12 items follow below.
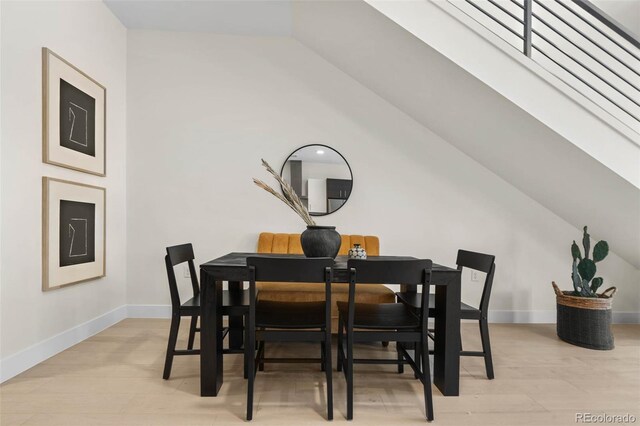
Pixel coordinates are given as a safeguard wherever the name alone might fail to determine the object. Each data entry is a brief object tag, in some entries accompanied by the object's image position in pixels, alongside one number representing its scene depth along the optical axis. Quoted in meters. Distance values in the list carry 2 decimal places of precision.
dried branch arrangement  2.14
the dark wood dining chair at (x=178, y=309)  2.06
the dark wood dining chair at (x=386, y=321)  1.72
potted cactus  2.76
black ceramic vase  2.18
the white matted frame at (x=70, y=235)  2.37
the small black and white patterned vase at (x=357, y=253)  2.29
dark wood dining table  1.92
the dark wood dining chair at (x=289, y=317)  1.69
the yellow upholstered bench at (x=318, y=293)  2.69
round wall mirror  3.53
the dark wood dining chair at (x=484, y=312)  2.17
